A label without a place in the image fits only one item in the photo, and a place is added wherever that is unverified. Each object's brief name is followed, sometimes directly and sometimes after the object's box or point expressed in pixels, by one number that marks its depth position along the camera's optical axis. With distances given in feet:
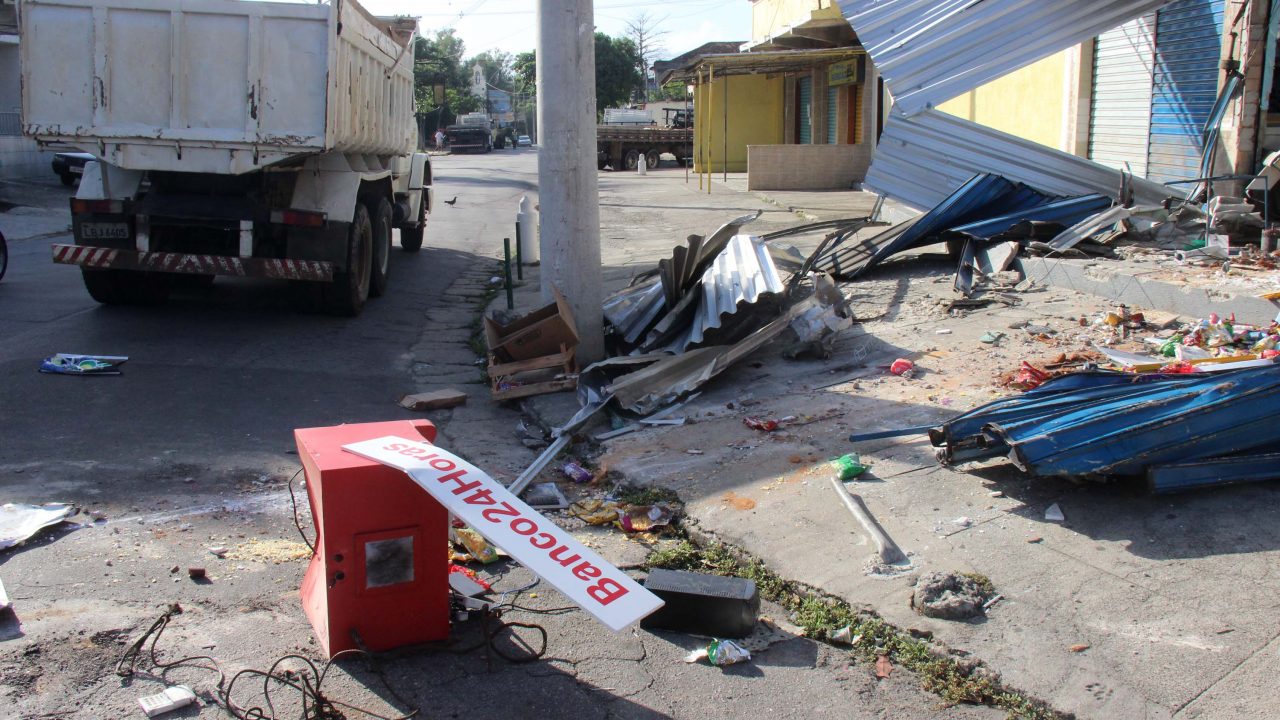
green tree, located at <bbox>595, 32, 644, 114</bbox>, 209.56
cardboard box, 25.03
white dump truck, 28.27
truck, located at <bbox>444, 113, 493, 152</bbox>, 184.96
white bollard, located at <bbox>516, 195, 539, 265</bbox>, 46.18
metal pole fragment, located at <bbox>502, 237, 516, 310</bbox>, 34.82
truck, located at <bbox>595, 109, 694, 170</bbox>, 130.62
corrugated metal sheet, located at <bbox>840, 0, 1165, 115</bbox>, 33.40
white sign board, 10.16
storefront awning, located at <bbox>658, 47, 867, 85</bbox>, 64.75
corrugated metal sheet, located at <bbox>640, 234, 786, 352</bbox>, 25.09
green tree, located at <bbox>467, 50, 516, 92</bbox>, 458.91
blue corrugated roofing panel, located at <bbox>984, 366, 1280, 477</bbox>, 14.65
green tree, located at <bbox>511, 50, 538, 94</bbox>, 246.88
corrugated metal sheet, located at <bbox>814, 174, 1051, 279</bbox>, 32.96
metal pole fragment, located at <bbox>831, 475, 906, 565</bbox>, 14.65
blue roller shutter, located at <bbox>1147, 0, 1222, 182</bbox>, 34.14
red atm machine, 11.69
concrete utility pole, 24.73
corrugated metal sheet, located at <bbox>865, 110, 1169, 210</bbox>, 34.76
